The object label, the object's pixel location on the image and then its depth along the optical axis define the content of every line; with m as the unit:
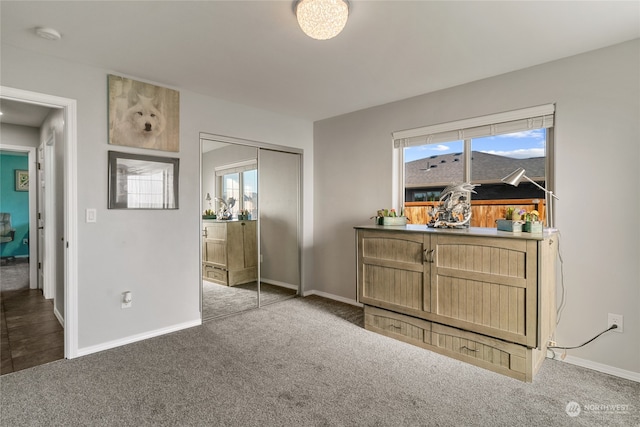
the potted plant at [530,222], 2.33
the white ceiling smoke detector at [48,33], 2.09
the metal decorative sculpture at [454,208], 2.92
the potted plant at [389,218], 3.31
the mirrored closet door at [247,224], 3.48
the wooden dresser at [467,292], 2.22
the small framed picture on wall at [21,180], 6.81
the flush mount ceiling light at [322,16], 1.75
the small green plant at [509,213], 2.50
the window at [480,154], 2.74
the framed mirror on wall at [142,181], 2.80
